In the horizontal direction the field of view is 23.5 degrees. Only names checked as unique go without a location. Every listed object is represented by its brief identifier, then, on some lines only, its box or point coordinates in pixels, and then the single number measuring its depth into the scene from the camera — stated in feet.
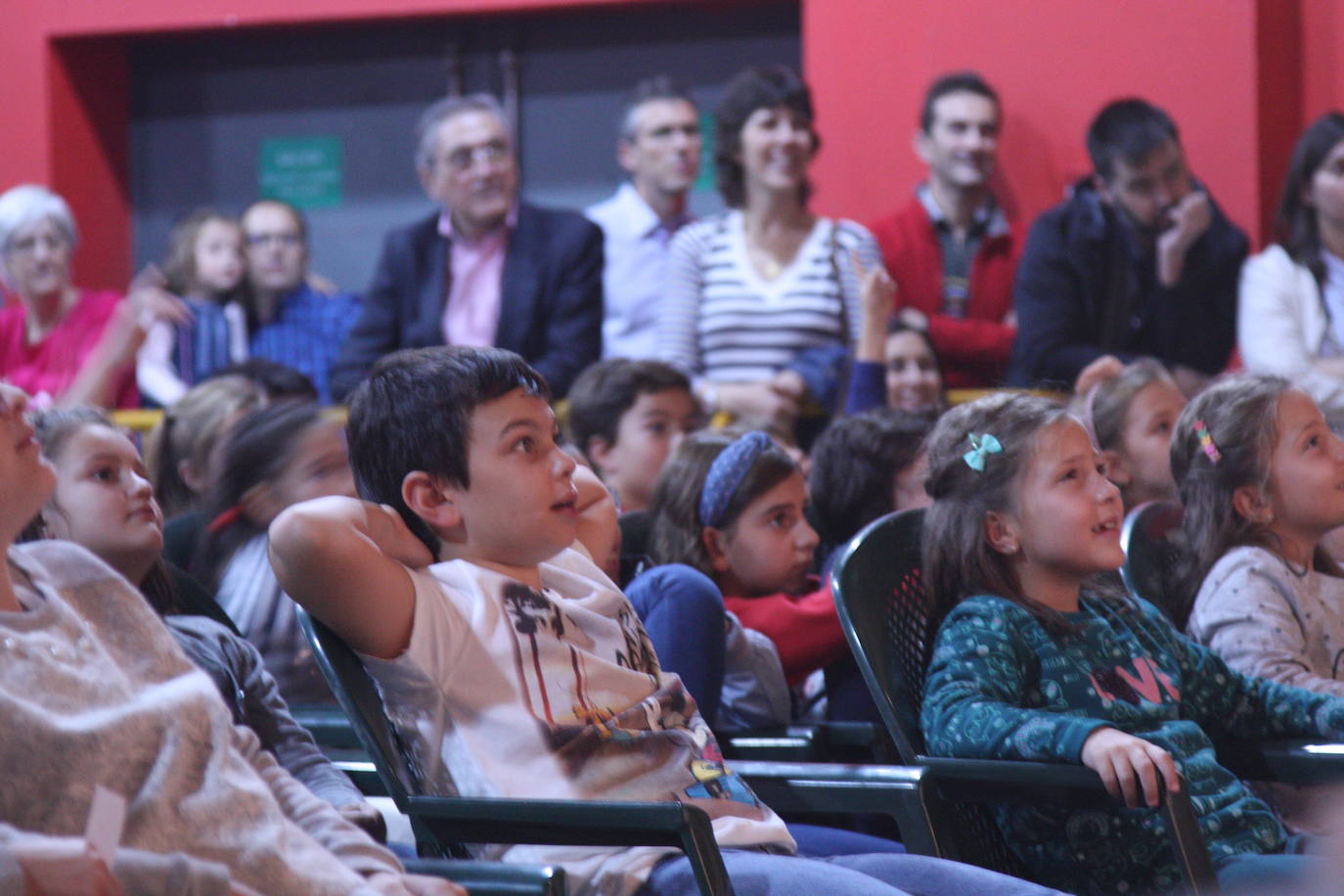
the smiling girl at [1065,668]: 12.93
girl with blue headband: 18.24
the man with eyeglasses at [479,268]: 28.54
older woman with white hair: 31.82
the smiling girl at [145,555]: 12.48
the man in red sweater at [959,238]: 29.32
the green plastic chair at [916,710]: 11.95
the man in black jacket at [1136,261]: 28.43
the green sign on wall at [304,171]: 43.21
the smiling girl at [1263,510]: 16.25
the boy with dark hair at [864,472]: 20.60
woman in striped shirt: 27.55
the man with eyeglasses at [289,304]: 34.51
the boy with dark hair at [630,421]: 22.65
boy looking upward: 11.24
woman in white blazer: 27.09
